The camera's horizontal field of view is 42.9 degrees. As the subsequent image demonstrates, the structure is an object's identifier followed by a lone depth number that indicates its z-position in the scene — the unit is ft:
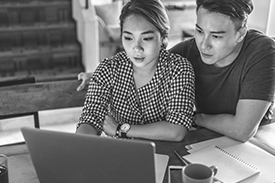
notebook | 3.70
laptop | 2.62
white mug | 2.88
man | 4.58
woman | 4.68
